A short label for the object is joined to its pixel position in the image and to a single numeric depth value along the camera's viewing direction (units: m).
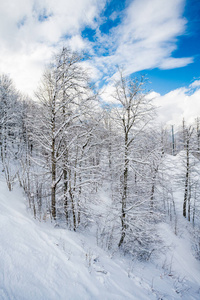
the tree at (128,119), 6.65
